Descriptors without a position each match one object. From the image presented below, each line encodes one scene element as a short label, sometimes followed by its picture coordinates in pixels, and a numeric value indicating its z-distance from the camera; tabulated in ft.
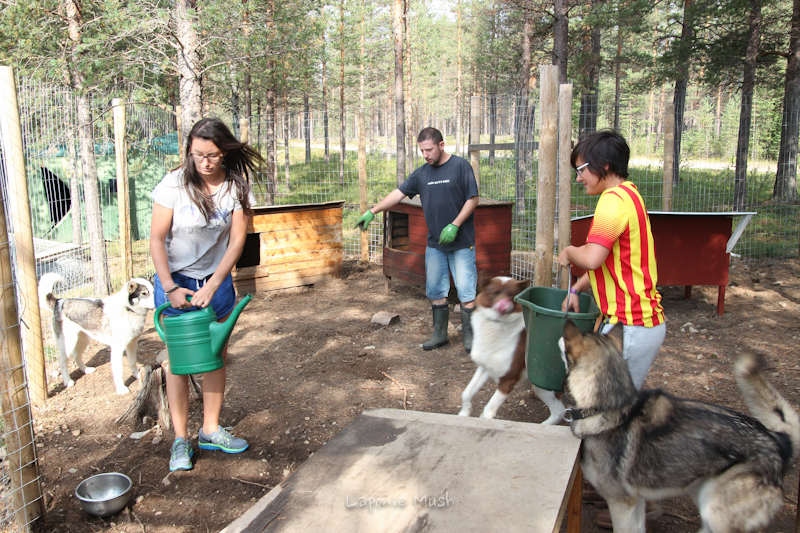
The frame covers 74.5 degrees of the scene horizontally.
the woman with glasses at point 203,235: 9.38
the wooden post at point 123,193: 20.15
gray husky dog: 6.64
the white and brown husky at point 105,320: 14.01
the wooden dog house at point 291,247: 24.58
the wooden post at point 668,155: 22.56
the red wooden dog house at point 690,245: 19.11
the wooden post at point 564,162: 12.37
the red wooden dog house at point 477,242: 20.80
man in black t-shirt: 15.96
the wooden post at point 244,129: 28.72
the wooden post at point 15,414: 8.14
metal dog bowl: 8.78
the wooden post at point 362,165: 28.45
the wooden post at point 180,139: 26.26
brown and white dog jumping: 11.28
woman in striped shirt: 7.64
